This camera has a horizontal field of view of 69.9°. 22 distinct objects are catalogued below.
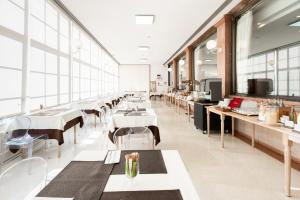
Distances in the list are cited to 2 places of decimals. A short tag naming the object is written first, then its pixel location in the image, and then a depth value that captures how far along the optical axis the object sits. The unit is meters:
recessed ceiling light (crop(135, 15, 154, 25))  6.40
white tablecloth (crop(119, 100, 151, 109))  7.10
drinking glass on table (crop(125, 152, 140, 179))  1.24
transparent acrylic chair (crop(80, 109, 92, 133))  6.38
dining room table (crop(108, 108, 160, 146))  3.93
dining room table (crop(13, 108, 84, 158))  3.85
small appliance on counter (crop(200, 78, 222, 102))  6.08
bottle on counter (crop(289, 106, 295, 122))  2.69
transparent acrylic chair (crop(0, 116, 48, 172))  3.38
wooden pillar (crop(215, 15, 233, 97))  6.01
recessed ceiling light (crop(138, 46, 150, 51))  11.24
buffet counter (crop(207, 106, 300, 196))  2.38
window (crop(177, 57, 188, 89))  12.89
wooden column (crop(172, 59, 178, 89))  15.35
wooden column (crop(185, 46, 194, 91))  10.78
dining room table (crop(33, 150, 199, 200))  1.11
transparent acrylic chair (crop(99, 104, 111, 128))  7.10
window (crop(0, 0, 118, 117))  4.04
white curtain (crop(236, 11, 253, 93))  5.31
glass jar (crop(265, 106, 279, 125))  2.97
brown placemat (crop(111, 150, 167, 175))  1.39
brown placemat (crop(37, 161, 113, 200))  1.12
